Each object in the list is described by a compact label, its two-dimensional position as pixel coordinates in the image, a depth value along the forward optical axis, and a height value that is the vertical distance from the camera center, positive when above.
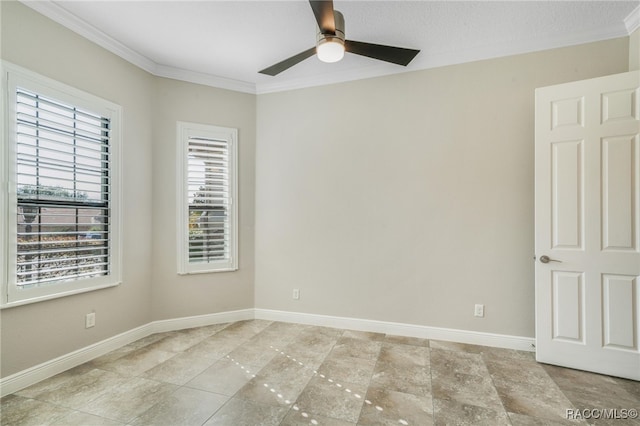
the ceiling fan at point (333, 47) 1.83 +1.25
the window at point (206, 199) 3.51 +0.20
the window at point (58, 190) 2.23 +0.21
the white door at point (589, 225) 2.40 -0.07
